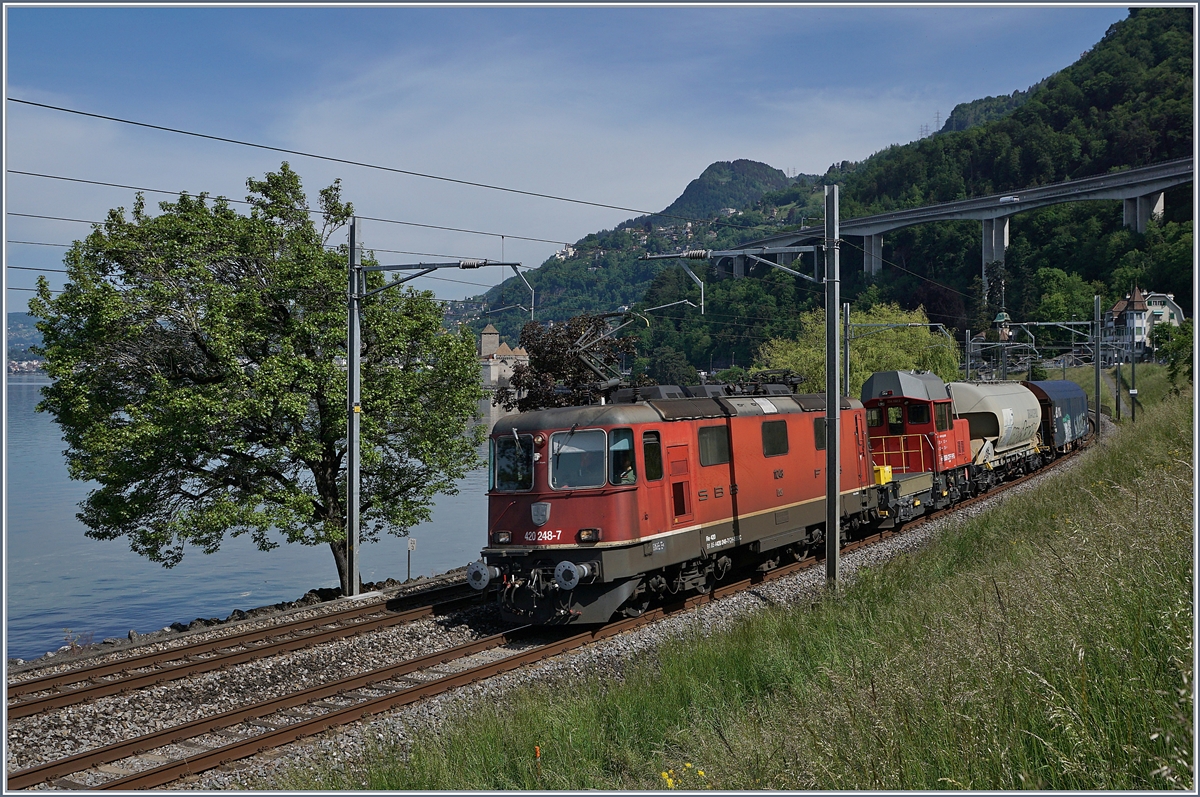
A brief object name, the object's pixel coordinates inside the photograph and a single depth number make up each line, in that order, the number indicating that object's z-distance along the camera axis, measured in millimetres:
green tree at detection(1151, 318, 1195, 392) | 36688
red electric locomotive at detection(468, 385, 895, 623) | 14133
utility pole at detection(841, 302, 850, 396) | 29961
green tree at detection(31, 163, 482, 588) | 19594
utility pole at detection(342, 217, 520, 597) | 18469
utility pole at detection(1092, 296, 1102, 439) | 41062
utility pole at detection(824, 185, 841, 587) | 15391
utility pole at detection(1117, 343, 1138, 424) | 50031
